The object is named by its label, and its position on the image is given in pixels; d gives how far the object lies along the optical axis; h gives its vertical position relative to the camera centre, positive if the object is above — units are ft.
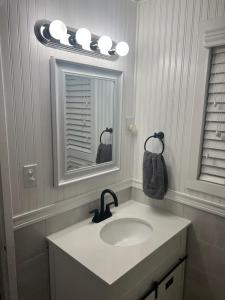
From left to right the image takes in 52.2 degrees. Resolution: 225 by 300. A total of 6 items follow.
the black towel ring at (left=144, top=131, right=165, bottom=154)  5.32 -0.61
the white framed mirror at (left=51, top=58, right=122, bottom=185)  4.25 -0.25
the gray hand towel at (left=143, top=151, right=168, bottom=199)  5.18 -1.48
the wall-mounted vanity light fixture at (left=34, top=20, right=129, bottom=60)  3.77 +1.20
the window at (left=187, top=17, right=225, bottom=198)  4.33 -0.09
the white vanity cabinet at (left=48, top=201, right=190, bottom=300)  3.59 -2.59
